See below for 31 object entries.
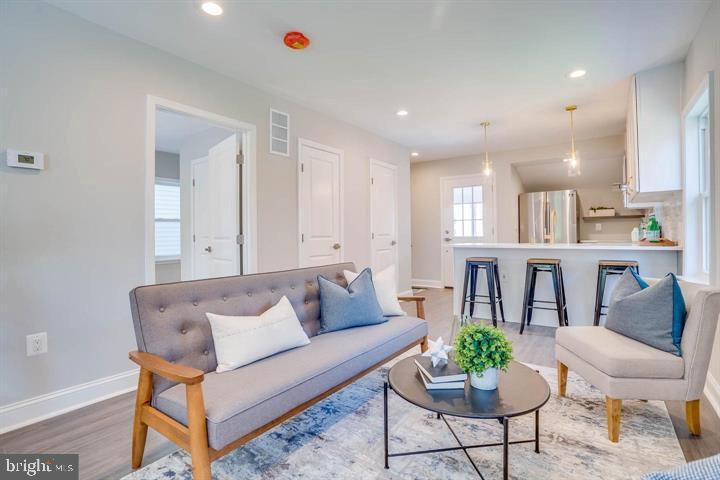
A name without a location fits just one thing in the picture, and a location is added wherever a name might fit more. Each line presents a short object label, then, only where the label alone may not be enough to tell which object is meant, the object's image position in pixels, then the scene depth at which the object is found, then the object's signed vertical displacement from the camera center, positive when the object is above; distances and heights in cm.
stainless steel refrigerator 598 +39
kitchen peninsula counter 346 -32
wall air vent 365 +114
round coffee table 137 -66
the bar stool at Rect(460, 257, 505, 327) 405 -50
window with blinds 552 +36
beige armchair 172 -66
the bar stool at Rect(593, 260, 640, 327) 342 -33
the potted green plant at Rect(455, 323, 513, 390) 150 -49
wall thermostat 206 +50
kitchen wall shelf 609 +38
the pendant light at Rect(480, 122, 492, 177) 432 +87
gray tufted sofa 135 -62
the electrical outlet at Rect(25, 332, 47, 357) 212 -60
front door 647 +50
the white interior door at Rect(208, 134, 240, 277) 346 +35
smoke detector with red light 256 +149
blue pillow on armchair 184 -41
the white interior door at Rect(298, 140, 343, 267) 400 +44
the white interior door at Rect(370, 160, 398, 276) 512 +39
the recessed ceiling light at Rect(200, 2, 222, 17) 223 +150
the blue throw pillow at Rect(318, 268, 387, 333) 244 -46
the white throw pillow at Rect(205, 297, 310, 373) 176 -49
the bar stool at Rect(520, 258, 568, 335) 369 -50
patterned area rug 158 -102
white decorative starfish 169 -55
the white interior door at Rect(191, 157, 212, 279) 403 +27
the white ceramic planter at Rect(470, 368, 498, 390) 154 -61
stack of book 156 -61
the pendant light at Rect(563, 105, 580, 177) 389 +84
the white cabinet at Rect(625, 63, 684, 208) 306 +96
